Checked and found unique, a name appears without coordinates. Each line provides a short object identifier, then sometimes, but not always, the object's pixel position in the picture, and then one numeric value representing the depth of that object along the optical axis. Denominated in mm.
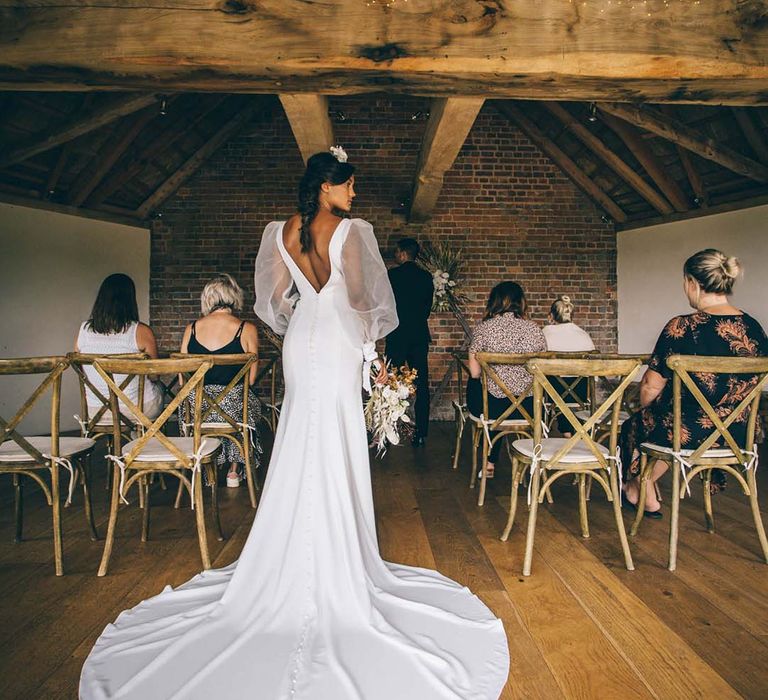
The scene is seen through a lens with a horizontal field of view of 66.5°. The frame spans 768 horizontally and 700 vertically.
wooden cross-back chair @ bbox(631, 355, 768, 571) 2598
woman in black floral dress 2898
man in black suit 5195
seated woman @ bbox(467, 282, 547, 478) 4035
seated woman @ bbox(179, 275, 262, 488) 3848
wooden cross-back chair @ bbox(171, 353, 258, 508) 3396
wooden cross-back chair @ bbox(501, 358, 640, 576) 2641
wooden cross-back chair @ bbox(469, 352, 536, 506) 3402
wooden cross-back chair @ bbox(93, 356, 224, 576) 2576
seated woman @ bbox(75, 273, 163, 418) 3916
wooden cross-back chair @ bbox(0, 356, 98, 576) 2635
